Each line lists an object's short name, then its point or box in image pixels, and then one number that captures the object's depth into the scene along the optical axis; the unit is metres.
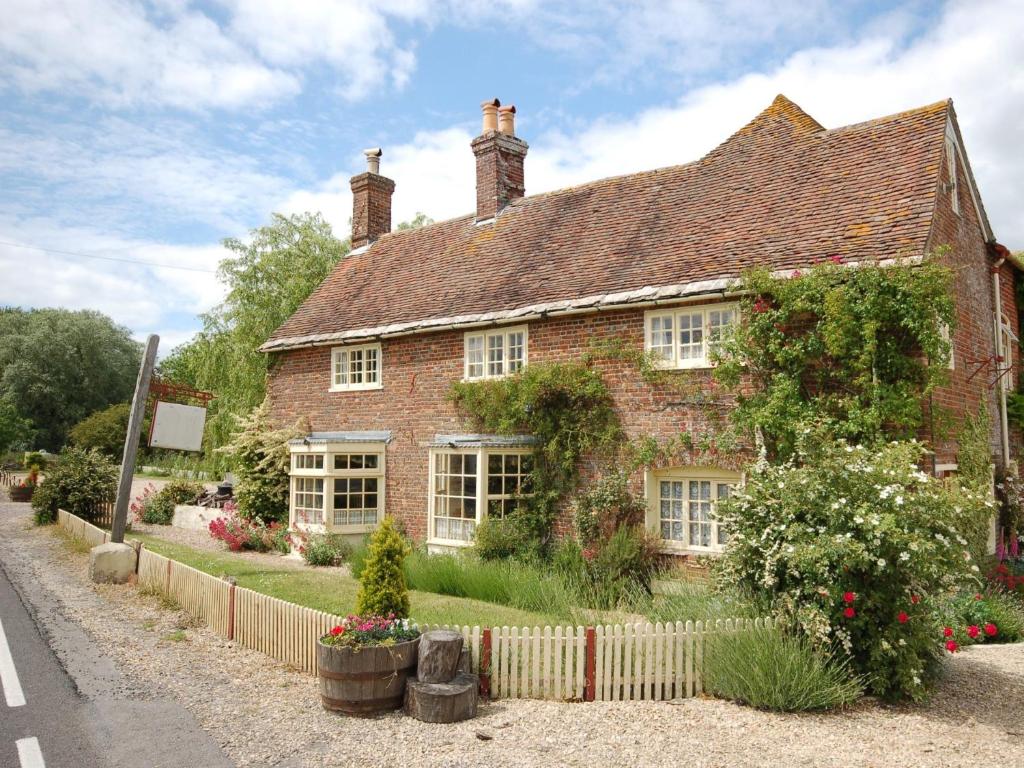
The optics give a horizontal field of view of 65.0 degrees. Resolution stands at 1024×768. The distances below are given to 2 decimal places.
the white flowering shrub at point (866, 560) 7.76
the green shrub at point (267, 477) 19.78
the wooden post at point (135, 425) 15.52
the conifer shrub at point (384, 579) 8.43
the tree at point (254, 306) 29.08
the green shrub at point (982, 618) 10.17
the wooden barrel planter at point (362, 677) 7.47
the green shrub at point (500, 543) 14.27
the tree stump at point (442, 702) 7.32
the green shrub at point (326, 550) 16.84
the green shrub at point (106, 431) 47.53
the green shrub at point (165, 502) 24.73
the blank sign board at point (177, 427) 16.16
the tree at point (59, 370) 55.47
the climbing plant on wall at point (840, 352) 10.90
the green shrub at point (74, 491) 22.83
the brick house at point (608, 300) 13.02
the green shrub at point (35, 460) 40.91
